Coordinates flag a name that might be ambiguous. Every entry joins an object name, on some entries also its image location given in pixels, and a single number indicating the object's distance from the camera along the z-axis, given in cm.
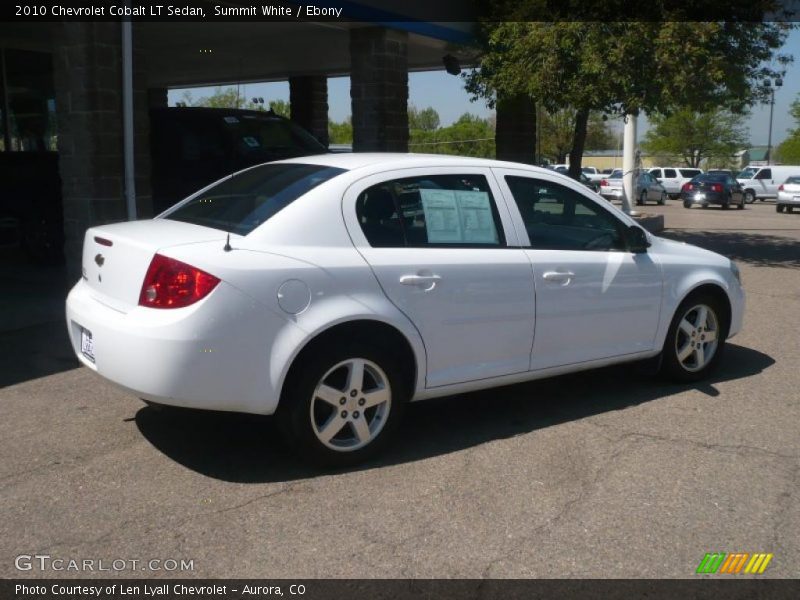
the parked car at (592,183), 3734
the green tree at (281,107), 6329
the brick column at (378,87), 1292
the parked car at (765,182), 4122
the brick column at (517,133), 1739
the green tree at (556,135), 5762
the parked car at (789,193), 3127
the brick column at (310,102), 2042
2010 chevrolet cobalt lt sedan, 421
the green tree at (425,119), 9575
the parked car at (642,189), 3522
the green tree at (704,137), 6888
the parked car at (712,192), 3334
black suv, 1105
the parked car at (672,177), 4184
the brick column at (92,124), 920
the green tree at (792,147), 6549
